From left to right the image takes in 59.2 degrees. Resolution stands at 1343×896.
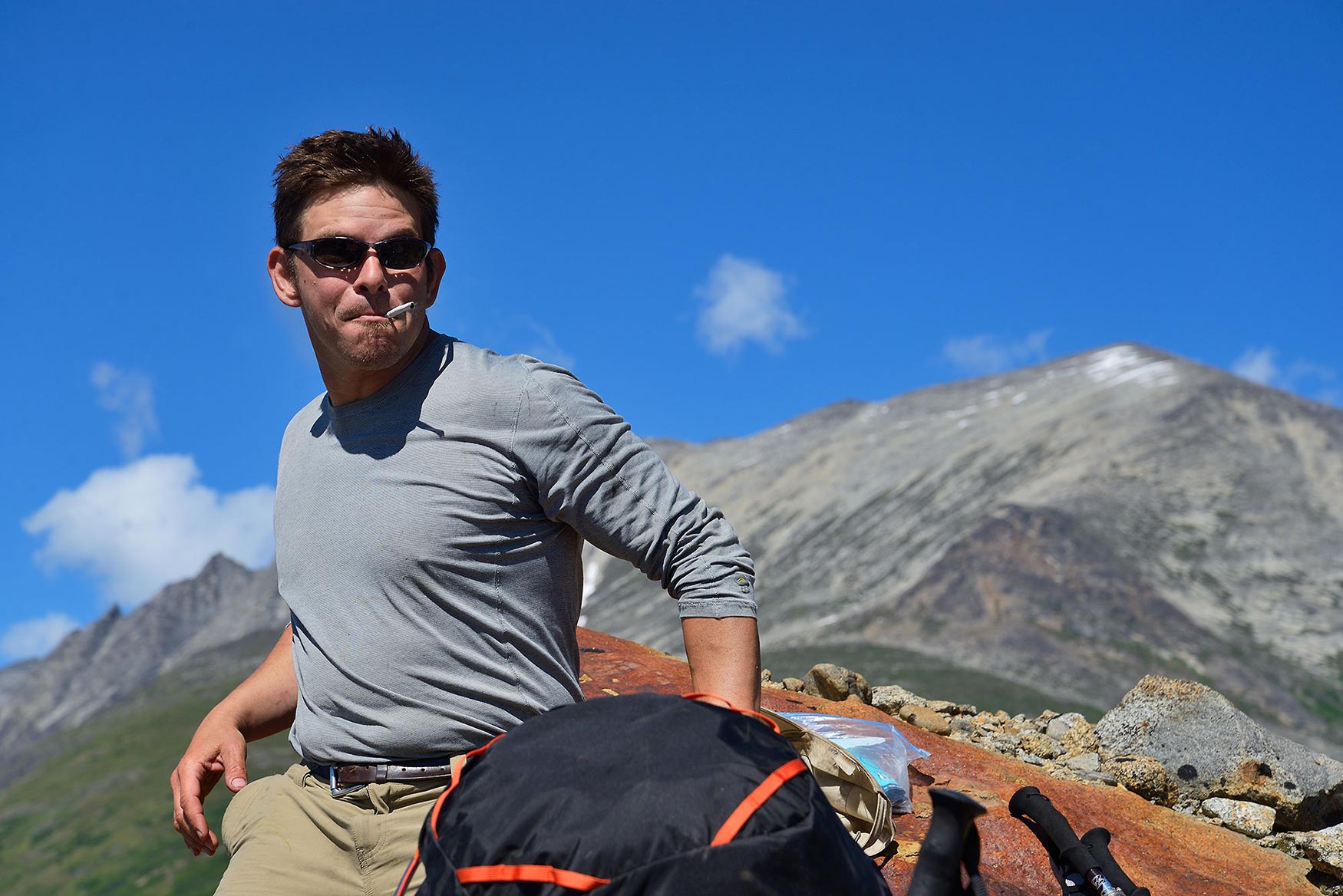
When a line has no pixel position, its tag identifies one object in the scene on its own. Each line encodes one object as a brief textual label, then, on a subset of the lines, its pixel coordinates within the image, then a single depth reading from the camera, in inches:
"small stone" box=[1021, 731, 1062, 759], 223.0
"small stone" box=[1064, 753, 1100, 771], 207.8
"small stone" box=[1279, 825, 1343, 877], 169.8
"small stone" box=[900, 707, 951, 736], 222.4
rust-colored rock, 145.8
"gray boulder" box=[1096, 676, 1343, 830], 201.6
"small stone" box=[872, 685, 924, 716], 235.8
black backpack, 67.4
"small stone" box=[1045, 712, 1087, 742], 241.8
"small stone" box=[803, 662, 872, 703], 236.4
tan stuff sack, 128.0
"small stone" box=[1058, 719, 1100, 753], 226.5
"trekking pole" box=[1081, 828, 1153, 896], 108.8
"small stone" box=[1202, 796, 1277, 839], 195.2
